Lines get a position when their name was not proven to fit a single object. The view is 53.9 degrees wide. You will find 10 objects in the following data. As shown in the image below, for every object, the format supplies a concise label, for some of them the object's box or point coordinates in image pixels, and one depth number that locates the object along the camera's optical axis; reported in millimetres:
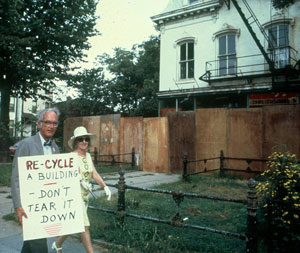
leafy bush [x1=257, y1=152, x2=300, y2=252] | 3889
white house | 15016
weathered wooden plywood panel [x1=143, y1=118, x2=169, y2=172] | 13172
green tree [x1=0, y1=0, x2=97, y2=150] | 16047
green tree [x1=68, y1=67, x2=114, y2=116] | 27375
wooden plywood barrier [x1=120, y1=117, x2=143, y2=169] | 14148
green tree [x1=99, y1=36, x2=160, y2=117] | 27734
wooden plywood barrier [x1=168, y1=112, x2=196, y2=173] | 12336
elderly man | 3224
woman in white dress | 4223
